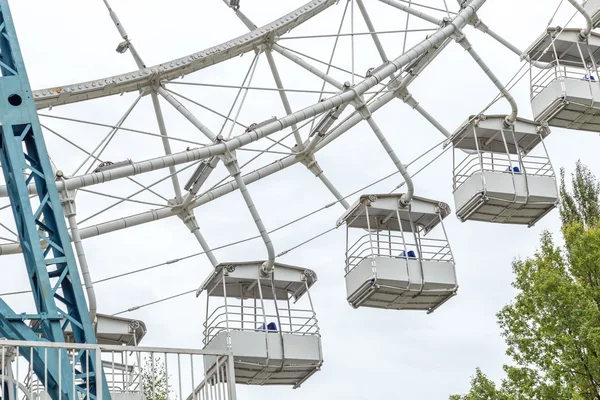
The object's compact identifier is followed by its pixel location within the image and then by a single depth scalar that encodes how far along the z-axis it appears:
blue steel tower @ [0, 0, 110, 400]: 12.34
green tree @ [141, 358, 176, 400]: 30.14
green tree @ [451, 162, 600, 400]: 24.03
